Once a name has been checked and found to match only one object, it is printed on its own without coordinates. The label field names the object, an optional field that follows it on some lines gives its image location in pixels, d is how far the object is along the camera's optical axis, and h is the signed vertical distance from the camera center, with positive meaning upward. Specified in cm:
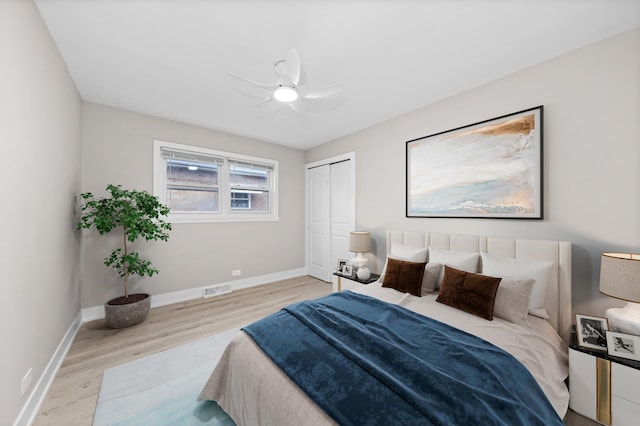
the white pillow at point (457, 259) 232 -47
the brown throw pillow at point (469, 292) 185 -65
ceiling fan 181 +111
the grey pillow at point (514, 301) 181 -68
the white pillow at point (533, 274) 194 -52
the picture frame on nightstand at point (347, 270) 333 -82
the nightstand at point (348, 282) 311 -93
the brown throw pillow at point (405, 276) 236 -65
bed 112 -85
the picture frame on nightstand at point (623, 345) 145 -83
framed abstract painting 223 +48
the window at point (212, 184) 359 +49
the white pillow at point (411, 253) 272 -47
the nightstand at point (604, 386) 140 -108
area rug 158 -139
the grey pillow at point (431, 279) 240 -67
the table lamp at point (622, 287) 146 -46
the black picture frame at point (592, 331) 157 -83
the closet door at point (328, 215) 422 -4
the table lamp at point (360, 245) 345 -47
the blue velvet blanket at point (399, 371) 98 -80
